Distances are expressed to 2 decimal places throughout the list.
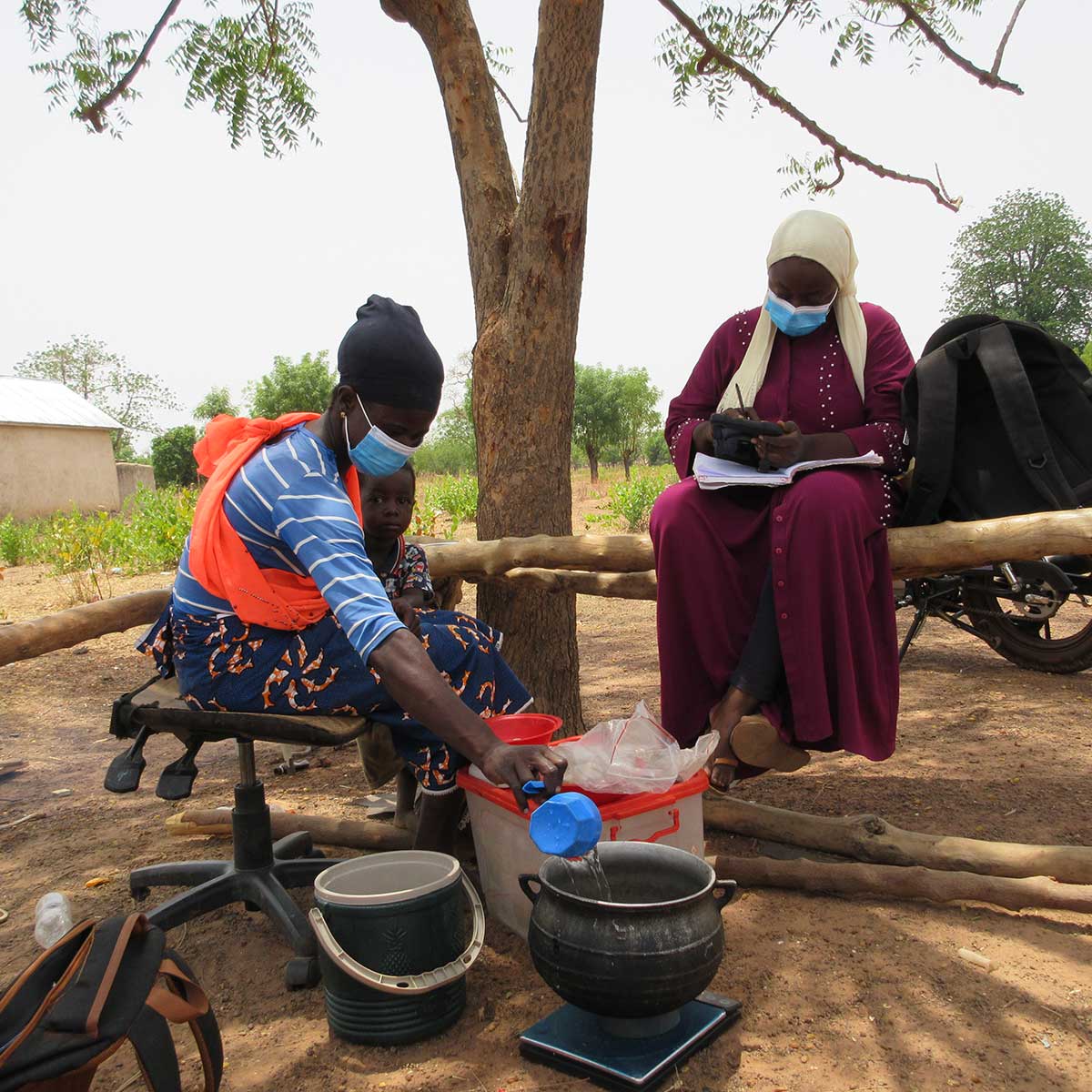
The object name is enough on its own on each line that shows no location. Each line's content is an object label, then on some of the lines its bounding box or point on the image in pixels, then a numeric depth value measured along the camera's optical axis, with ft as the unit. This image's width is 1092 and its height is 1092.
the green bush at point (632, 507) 48.08
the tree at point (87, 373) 173.27
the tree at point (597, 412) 144.05
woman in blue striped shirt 7.70
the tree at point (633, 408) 149.89
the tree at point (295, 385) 127.13
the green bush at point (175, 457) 114.73
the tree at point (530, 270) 12.62
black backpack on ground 4.98
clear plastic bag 8.26
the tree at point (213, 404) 169.07
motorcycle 16.66
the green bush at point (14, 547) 41.32
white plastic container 8.24
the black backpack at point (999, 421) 9.58
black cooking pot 6.27
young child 10.77
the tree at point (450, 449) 179.83
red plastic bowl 9.09
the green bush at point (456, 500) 53.52
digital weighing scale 6.38
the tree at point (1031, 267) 174.60
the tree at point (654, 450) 190.39
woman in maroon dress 9.39
